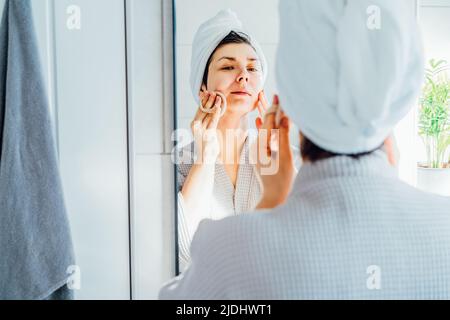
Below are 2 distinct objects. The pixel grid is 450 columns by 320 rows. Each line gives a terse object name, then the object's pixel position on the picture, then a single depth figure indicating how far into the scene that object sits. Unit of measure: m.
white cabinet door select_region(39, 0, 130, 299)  0.88
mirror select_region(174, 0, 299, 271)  0.95
